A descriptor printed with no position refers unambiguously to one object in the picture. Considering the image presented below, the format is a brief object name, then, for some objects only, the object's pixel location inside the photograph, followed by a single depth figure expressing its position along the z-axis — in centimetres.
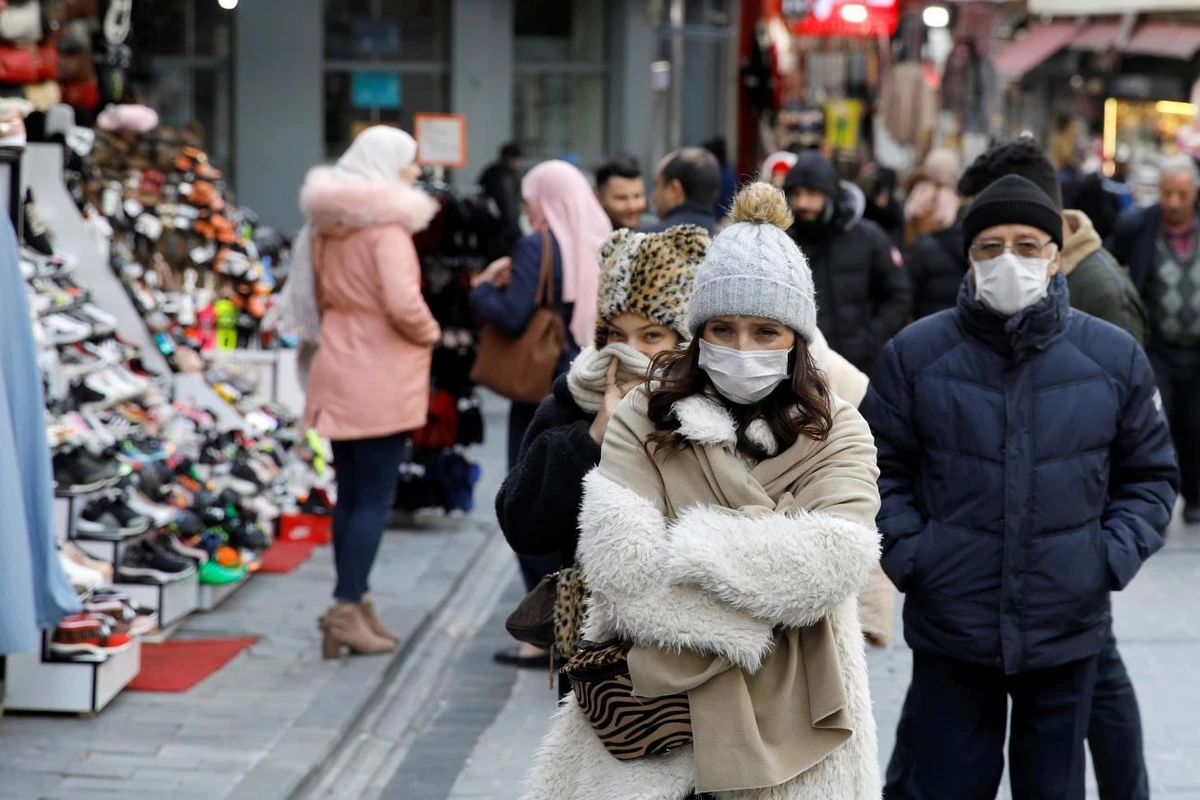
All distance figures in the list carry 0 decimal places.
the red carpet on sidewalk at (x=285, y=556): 1891
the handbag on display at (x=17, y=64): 1767
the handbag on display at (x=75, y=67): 1992
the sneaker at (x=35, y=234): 1555
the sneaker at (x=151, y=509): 1530
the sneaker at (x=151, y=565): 1537
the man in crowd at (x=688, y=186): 1507
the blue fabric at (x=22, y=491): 1138
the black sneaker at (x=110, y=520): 1471
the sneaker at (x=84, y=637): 1319
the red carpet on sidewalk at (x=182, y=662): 1444
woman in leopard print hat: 812
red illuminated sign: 4016
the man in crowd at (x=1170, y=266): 2091
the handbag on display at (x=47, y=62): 1836
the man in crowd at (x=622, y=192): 1645
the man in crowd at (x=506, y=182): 3512
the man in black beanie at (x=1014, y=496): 903
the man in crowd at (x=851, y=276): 1764
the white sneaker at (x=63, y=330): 1452
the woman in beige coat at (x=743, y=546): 668
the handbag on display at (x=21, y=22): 1762
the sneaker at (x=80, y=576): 1358
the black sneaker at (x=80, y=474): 1420
